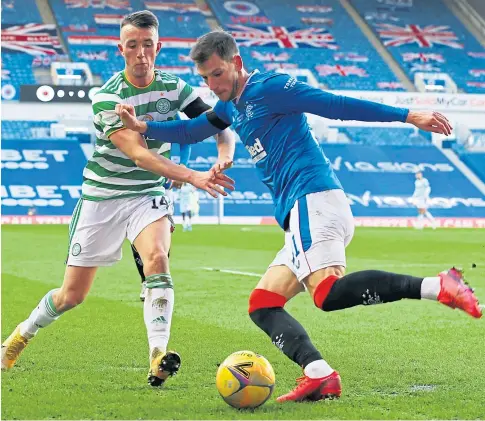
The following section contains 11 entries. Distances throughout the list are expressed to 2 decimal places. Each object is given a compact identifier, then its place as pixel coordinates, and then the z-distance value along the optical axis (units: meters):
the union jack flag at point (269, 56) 39.62
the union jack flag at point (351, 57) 40.38
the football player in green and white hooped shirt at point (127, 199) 5.32
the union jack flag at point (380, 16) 43.69
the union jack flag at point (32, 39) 36.97
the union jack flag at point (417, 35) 42.44
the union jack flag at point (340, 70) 38.91
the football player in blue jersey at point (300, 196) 4.48
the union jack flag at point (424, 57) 41.28
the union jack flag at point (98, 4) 40.28
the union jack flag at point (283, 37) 40.72
